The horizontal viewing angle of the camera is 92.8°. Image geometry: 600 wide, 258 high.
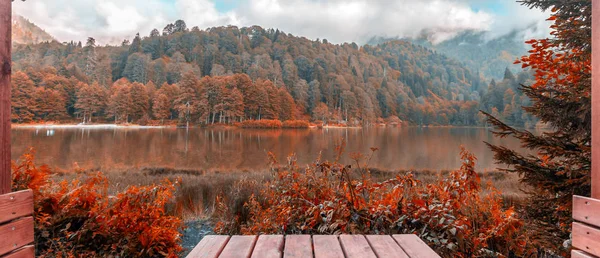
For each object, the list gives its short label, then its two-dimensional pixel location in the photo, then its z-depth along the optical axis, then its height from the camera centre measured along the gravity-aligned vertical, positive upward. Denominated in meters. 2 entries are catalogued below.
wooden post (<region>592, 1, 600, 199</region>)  0.98 +0.07
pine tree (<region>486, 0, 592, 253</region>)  2.03 +0.03
